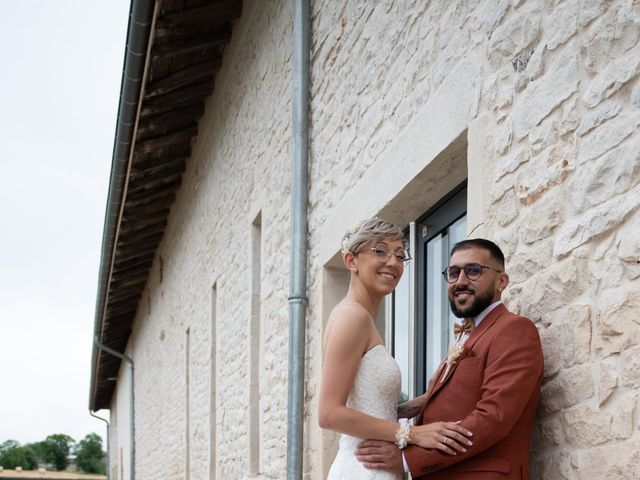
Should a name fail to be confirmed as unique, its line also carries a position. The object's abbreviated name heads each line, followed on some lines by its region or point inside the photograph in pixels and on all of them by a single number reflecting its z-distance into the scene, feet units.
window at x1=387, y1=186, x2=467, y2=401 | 14.71
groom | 9.34
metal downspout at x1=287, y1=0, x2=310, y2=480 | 19.17
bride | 10.32
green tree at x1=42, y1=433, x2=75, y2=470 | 203.39
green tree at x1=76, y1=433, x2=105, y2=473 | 201.77
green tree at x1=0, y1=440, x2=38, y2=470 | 191.68
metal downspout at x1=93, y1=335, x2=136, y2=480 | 63.36
